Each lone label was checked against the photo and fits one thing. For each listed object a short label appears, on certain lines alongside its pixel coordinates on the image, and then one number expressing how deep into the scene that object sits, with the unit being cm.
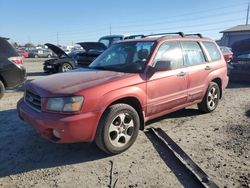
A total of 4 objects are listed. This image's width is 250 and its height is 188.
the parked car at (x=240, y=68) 698
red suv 264
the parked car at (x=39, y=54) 2994
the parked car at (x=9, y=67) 526
